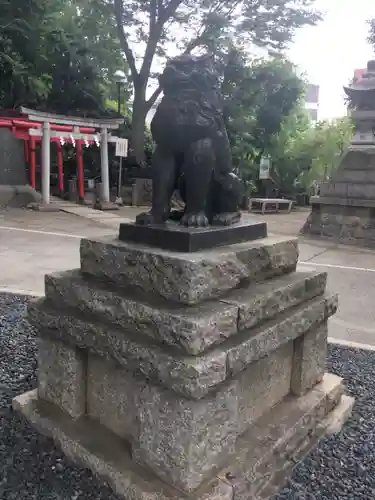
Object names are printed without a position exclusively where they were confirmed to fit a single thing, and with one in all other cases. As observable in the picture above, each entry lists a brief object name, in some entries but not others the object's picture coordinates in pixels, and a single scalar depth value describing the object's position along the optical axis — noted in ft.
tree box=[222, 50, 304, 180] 51.44
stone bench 46.75
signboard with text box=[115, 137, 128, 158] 42.88
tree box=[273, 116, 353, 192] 59.98
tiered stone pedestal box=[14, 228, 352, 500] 5.20
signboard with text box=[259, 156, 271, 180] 54.13
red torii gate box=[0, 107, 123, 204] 37.42
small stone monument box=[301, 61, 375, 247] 27.61
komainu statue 6.19
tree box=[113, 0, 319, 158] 48.21
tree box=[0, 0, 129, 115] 41.24
